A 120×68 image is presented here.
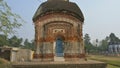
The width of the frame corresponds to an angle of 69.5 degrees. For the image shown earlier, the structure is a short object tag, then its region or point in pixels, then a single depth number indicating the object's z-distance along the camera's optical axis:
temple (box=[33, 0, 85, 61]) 7.53
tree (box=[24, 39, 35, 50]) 39.88
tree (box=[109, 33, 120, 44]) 50.04
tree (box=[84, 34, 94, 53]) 40.72
